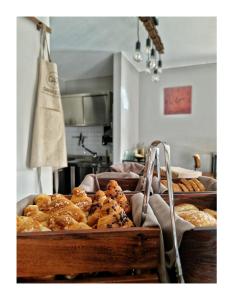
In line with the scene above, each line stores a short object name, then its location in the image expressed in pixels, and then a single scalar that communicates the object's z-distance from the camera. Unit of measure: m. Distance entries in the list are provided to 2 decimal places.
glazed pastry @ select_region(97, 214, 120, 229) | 0.40
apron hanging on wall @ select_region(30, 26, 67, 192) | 1.03
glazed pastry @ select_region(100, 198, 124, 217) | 0.44
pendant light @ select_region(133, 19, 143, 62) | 1.44
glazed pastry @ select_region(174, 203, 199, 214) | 0.51
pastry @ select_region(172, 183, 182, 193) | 0.66
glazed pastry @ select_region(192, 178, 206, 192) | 0.68
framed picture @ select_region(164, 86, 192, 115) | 1.63
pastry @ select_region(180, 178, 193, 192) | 0.70
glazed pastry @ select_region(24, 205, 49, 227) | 0.45
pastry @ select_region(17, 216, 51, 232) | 0.38
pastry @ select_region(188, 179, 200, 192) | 0.70
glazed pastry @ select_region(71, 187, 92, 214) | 0.53
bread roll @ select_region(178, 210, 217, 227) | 0.39
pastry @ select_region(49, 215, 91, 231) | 0.40
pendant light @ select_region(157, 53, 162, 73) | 1.75
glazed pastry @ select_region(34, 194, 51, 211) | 0.52
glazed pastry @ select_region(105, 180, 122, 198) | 0.58
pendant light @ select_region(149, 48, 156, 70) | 1.52
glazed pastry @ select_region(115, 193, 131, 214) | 0.53
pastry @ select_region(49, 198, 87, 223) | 0.46
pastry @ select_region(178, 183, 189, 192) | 0.69
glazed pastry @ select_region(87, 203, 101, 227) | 0.44
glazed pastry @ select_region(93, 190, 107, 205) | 0.52
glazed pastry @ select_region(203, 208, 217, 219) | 0.40
